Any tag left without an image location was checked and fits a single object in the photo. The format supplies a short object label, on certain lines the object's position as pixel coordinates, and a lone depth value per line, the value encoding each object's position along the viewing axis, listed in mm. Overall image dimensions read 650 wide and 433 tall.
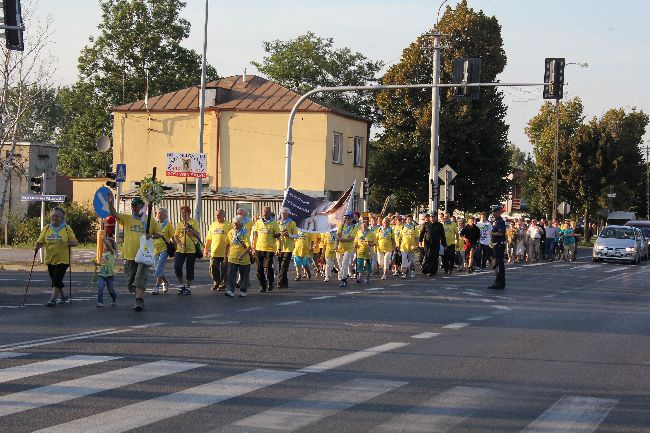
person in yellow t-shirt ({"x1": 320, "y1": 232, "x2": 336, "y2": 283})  25844
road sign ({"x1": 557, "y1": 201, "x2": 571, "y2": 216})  59316
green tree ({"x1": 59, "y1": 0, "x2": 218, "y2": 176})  69812
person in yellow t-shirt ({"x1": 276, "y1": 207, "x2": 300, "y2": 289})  23203
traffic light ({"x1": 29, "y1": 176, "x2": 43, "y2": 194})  30784
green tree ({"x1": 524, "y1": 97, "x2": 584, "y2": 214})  76688
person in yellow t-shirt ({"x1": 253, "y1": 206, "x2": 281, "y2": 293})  21891
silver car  44000
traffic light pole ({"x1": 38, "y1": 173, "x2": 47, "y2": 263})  30469
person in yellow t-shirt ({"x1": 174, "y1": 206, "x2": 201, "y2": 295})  21609
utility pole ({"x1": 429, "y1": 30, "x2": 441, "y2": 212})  37750
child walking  17812
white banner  34938
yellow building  49969
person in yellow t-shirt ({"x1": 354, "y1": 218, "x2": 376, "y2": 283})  25891
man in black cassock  30094
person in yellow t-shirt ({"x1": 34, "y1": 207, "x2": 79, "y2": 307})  17891
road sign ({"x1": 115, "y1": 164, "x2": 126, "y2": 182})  31625
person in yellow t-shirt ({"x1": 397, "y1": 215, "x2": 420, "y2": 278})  28734
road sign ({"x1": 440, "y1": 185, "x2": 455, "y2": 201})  37688
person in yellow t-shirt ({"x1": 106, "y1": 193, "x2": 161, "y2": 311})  17969
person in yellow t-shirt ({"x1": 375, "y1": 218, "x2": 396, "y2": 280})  28500
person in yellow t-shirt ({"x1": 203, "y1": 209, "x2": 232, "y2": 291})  21578
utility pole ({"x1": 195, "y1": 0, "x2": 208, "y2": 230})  37000
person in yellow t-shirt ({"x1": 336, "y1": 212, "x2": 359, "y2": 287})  24812
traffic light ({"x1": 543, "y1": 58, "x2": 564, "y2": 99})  28125
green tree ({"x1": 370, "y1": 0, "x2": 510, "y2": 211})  56312
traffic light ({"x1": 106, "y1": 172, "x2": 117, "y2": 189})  31750
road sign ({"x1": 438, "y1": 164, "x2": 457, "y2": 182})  37844
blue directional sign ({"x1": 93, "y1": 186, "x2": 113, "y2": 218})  22000
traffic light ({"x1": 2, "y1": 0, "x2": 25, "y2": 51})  18734
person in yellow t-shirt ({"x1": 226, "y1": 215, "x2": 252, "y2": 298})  20422
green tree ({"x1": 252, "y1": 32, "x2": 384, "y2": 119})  83250
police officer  24062
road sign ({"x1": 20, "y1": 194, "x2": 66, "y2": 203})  29422
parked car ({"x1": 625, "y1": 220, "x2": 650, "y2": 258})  53541
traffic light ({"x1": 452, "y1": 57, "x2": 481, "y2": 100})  29578
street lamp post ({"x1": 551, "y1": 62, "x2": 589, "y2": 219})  60750
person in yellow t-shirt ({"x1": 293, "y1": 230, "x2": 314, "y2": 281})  25422
